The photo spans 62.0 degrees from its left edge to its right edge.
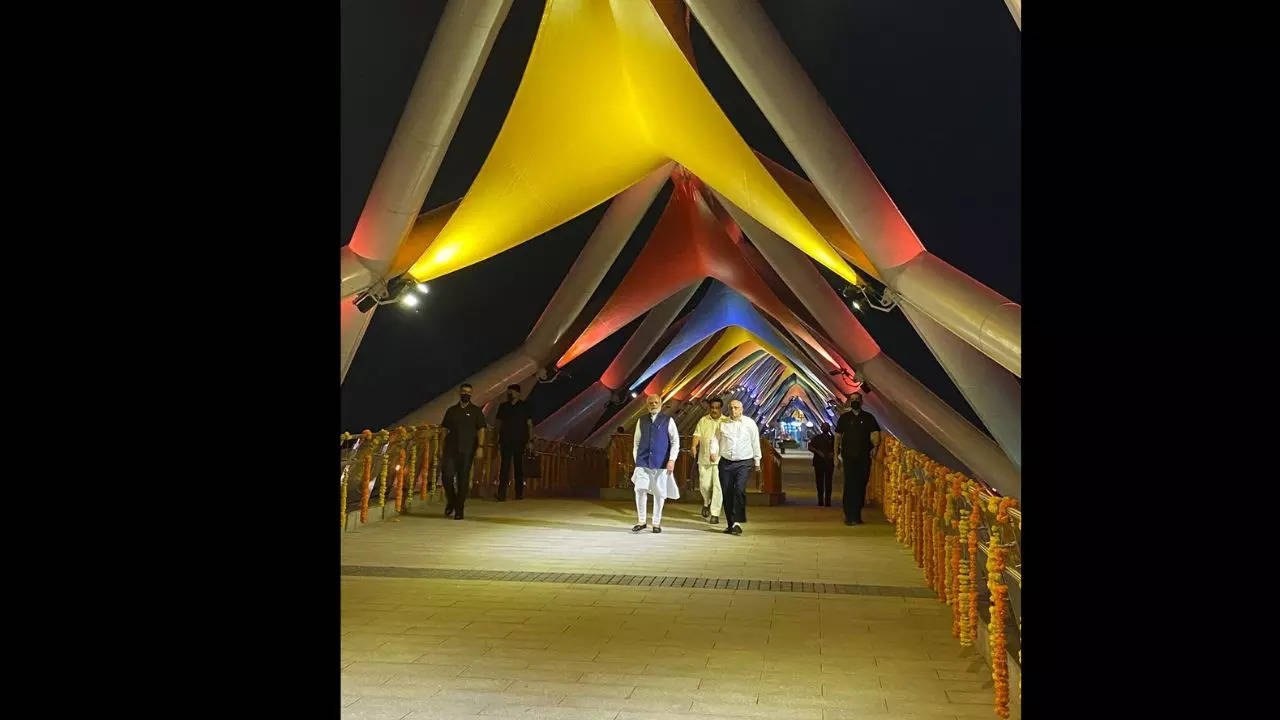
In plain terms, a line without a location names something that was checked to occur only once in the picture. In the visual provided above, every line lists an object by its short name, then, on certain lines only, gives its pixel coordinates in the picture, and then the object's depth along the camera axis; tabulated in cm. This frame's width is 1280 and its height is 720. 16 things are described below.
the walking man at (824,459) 1355
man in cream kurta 1020
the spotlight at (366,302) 1077
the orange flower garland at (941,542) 648
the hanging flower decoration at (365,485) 1010
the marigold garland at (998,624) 412
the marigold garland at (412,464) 1149
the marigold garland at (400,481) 1113
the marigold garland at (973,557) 512
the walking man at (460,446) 1066
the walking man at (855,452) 1076
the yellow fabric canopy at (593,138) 1006
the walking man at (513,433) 1277
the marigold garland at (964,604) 517
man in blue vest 994
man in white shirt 962
